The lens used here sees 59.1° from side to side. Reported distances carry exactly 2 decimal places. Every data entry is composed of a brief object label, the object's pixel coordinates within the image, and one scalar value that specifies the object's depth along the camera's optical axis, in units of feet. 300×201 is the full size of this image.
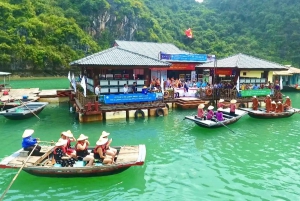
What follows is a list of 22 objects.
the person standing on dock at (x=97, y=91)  59.26
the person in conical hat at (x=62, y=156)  30.37
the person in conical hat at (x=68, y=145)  31.81
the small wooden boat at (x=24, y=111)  57.91
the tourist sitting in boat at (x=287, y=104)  64.90
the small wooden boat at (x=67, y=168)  29.04
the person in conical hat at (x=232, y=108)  57.63
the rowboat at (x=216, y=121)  49.96
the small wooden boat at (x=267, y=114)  61.21
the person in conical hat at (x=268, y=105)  62.64
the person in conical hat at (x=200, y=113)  51.76
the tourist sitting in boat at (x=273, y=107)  63.16
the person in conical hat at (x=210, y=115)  52.34
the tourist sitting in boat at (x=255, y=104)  64.40
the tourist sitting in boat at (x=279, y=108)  63.11
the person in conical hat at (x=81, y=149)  32.24
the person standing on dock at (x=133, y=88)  64.31
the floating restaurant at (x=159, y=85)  59.11
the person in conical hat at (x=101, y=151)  31.35
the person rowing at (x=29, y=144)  32.91
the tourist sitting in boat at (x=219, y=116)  52.49
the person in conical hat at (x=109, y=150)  31.76
